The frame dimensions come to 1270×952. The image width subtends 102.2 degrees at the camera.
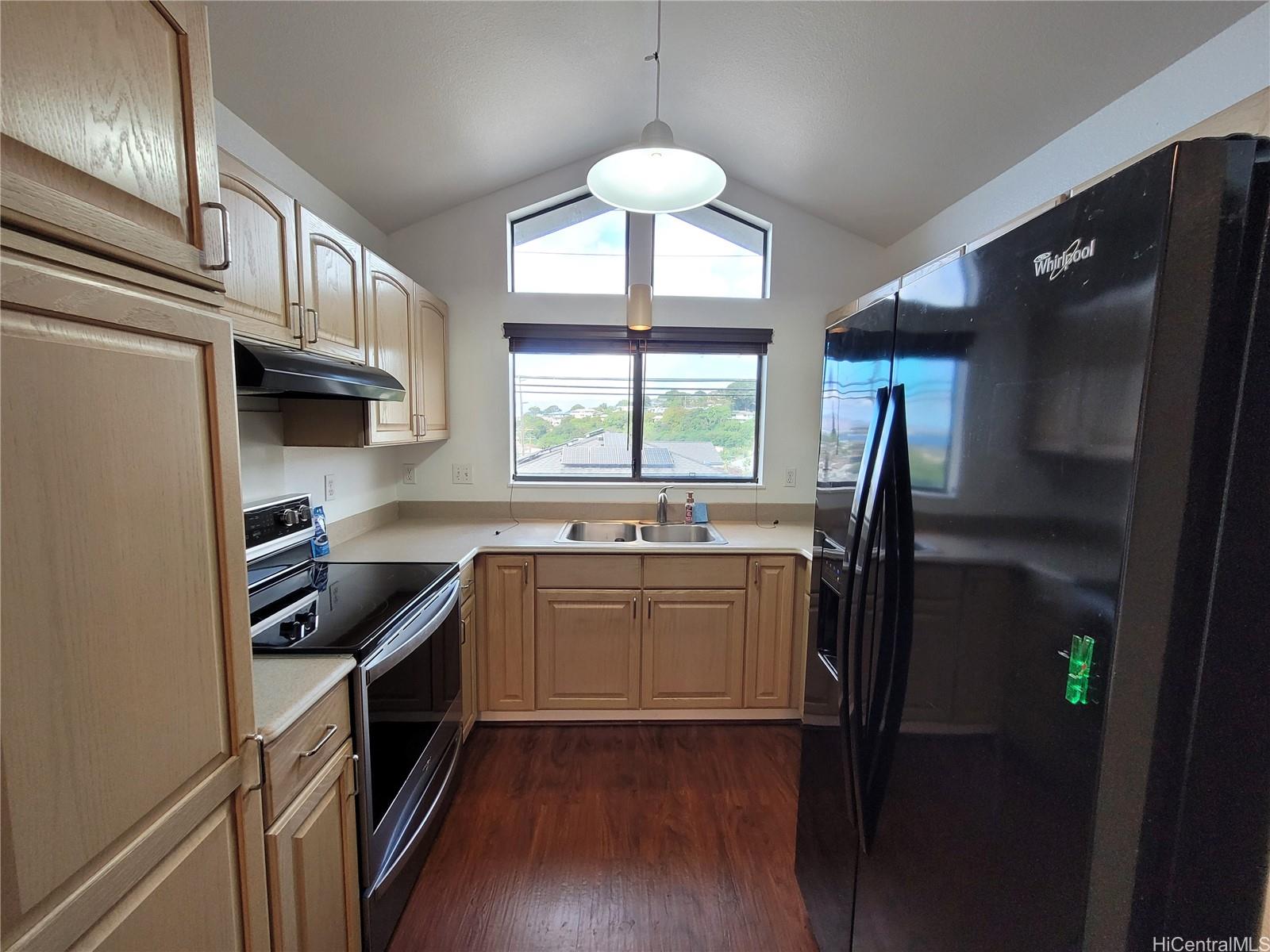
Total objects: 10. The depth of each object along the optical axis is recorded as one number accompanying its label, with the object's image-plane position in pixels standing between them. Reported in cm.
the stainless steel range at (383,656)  130
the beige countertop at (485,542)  218
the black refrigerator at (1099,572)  51
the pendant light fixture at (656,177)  136
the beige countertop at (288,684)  96
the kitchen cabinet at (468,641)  220
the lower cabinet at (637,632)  239
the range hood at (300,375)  116
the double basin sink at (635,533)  285
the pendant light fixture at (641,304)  245
